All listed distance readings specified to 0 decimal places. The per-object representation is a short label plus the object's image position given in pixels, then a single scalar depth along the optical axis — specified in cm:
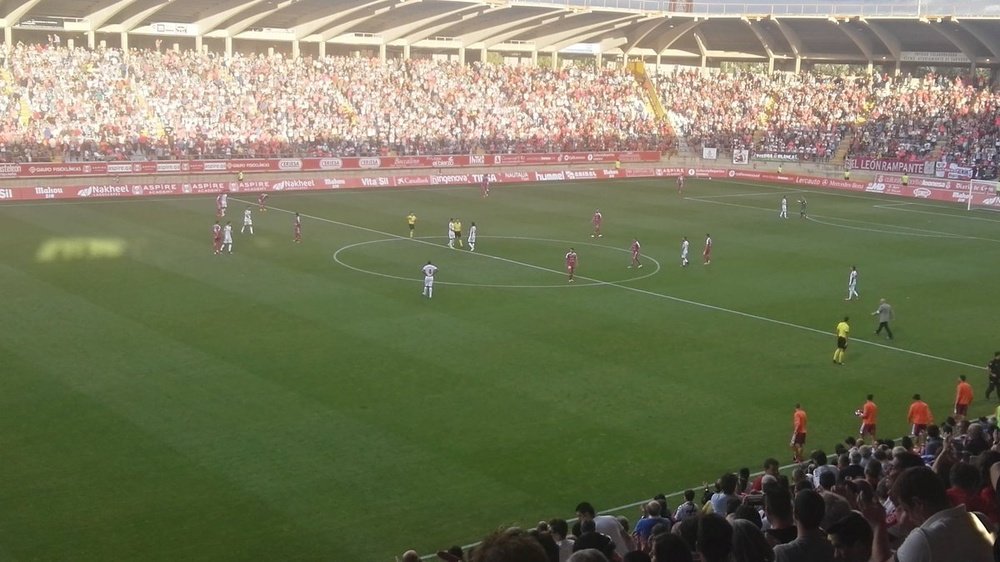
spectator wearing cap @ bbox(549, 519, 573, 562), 971
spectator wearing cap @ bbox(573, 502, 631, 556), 1075
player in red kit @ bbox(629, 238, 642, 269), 3903
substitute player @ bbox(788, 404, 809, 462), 1980
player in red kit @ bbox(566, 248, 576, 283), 3584
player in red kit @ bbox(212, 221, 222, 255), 3888
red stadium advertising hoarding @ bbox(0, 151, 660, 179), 5484
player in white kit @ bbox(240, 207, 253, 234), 4409
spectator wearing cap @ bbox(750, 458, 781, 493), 1439
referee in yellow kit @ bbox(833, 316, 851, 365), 2602
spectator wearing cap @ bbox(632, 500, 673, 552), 1166
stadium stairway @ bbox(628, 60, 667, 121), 9044
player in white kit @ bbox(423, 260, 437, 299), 3209
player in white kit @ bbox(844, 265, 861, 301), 3384
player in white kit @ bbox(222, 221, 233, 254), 3894
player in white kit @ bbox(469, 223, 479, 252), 4134
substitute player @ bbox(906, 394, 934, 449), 2059
